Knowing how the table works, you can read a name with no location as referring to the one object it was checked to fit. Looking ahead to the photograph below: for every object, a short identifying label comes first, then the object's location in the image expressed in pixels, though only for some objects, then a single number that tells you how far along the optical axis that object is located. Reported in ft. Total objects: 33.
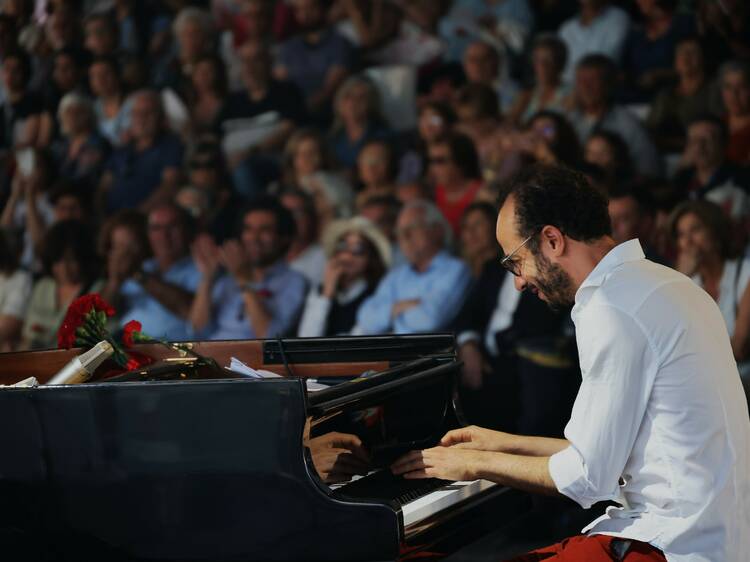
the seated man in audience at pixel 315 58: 44.39
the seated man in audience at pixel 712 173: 35.55
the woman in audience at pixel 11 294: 47.16
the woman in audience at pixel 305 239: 43.11
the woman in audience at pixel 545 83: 39.78
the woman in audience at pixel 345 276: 41.63
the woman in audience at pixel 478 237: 39.34
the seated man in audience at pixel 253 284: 43.06
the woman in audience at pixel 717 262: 34.12
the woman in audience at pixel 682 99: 37.14
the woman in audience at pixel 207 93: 46.60
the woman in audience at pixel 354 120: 43.01
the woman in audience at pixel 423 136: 41.63
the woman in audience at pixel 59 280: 46.50
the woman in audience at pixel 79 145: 48.83
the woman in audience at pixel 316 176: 43.04
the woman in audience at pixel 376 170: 42.06
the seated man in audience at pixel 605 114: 37.47
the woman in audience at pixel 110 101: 48.79
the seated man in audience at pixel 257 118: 44.86
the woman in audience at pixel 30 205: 48.39
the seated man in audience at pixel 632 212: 36.29
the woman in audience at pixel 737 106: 36.04
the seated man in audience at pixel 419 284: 39.65
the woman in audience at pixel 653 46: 37.99
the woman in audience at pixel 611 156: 37.32
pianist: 13.46
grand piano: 14.48
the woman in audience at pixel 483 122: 40.63
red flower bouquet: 19.23
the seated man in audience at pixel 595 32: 38.88
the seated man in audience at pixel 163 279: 44.78
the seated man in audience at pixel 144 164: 46.70
